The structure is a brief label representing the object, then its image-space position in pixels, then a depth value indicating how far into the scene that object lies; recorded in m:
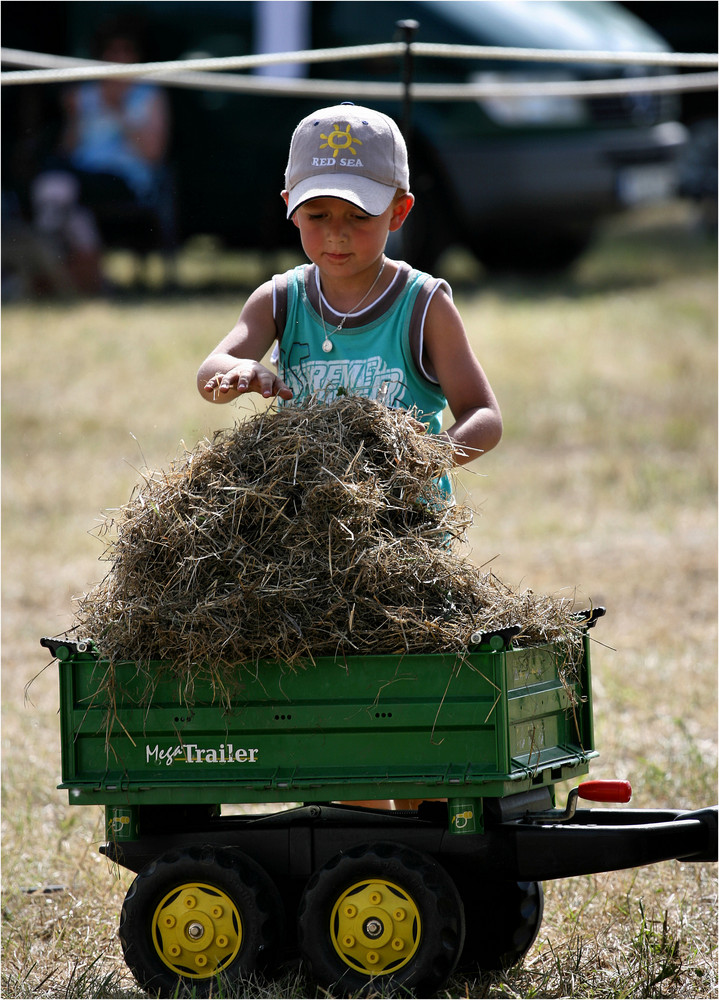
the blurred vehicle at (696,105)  32.75
